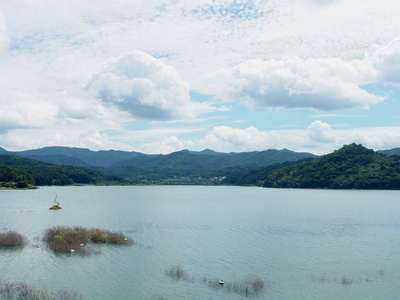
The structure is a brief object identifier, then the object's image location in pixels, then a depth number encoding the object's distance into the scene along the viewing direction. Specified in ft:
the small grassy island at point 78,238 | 157.48
